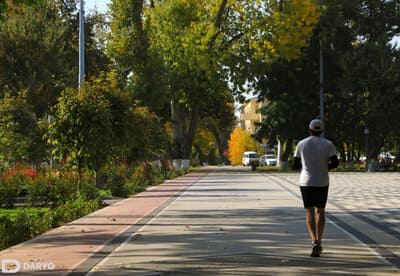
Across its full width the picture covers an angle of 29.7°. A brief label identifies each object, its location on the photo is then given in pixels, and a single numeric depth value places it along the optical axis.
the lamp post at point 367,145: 55.64
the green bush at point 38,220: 12.55
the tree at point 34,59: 42.88
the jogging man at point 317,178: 10.60
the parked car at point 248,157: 88.98
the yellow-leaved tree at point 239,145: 119.19
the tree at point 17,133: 32.16
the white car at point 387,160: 65.71
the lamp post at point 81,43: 29.31
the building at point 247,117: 163.88
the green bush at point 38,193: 20.84
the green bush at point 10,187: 21.14
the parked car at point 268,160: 90.44
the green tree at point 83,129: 21.16
